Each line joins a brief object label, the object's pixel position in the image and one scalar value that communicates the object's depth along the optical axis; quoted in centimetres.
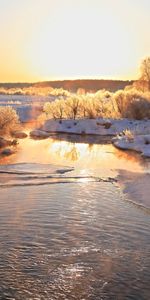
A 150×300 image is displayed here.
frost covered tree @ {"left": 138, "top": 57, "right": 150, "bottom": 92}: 5803
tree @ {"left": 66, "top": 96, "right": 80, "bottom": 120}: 4259
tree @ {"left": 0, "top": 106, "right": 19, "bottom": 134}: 3219
